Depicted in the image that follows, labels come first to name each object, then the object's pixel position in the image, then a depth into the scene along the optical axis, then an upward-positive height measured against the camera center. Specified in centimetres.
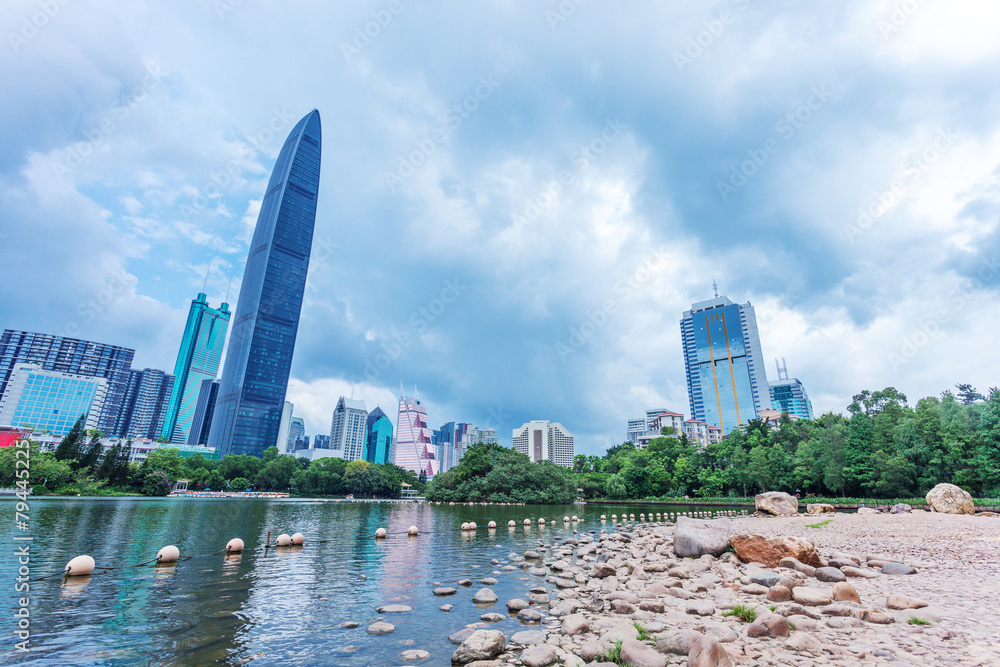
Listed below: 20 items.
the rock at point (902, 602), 816 -234
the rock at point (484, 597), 1241 -366
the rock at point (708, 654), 597 -251
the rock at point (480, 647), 780 -323
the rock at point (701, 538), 1716 -259
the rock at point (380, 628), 974 -363
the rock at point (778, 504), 4044 -262
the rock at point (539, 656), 722 -313
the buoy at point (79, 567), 1438 -350
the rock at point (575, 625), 902 -322
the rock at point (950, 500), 3188 -154
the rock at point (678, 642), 694 -273
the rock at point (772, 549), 1310 -231
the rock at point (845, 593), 904 -241
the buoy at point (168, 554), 1745 -368
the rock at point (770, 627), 725 -255
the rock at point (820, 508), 3897 -284
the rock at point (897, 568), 1199 -249
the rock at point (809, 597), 890 -250
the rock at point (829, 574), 1130 -255
